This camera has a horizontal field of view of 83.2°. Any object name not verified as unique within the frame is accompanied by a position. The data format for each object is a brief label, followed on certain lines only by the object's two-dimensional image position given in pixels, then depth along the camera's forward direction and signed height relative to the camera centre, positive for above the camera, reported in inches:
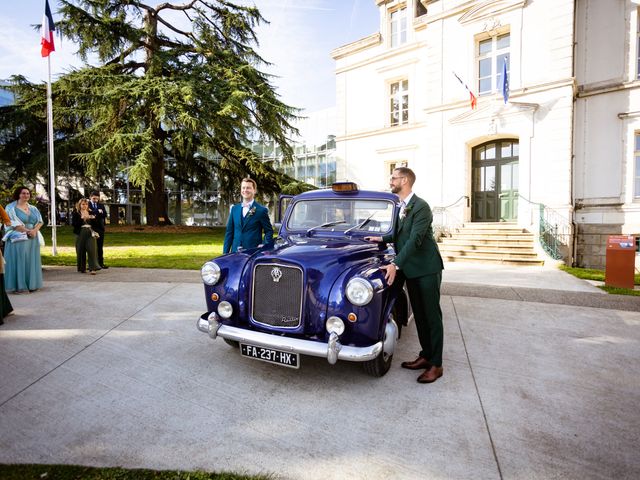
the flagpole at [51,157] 450.9 +85.9
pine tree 671.1 +249.9
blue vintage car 116.2 -27.2
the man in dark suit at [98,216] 325.7 +7.3
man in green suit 125.6 -15.2
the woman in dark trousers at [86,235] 314.8 -9.9
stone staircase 418.0 -26.0
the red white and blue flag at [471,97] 499.5 +177.7
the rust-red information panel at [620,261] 276.8 -28.7
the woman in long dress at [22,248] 245.4 -17.0
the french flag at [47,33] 446.9 +238.7
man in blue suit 203.2 +0.0
